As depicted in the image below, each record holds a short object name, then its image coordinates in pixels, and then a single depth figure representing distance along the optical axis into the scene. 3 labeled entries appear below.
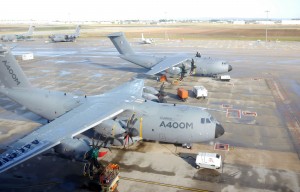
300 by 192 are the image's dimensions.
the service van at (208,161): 20.75
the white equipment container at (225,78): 49.69
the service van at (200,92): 38.28
